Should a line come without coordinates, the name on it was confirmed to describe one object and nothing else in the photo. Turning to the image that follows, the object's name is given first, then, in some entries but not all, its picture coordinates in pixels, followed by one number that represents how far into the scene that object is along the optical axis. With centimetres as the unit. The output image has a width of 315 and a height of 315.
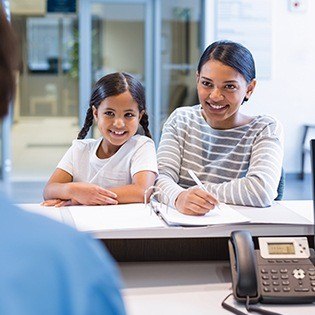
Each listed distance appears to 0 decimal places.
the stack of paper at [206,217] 168
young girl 218
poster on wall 664
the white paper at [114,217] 165
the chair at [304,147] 692
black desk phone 155
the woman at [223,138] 209
